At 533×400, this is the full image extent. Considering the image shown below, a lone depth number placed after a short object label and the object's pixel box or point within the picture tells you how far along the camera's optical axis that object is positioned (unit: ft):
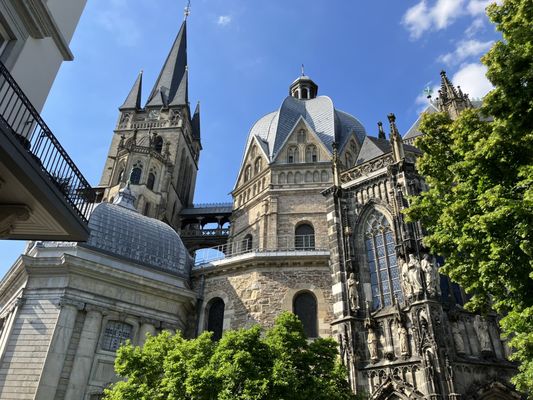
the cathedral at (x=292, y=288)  50.19
